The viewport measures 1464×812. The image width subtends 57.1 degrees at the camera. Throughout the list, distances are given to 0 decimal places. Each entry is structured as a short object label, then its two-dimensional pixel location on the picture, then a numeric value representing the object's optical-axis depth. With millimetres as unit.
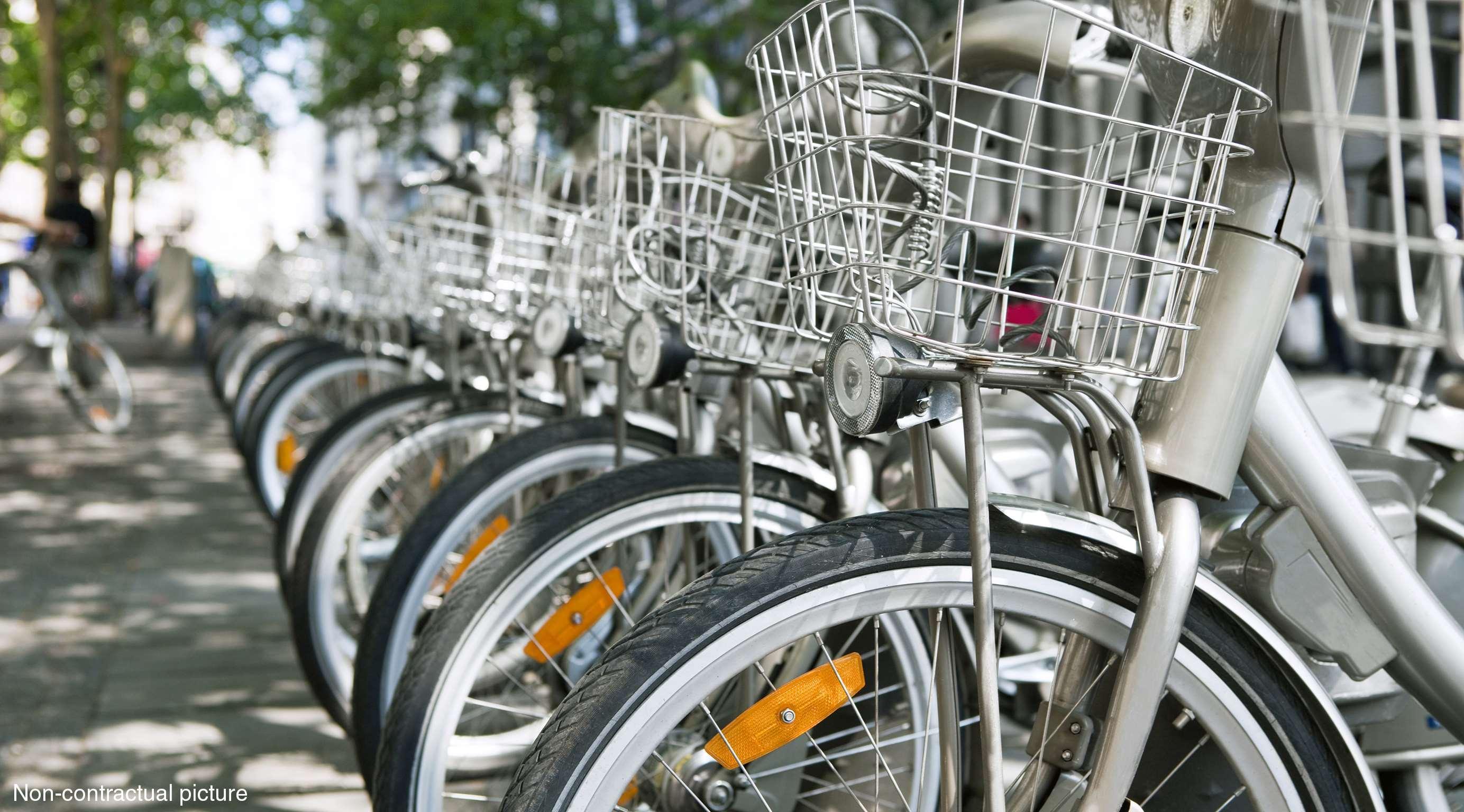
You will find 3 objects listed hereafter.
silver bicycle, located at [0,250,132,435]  8672
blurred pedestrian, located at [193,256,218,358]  20250
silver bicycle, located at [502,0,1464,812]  1316
